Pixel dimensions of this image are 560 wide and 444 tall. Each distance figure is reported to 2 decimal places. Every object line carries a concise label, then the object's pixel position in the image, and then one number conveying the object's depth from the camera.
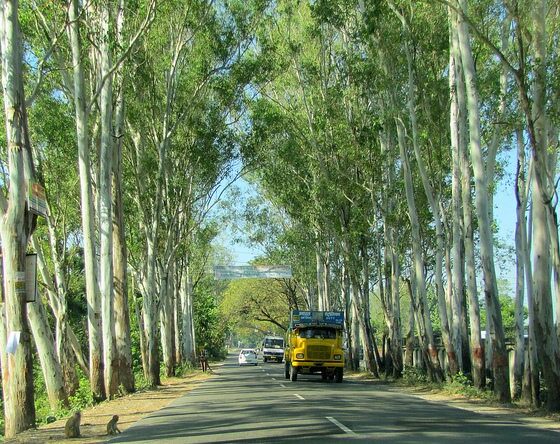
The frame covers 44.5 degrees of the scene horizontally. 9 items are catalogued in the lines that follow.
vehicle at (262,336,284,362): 65.94
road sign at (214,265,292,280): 56.78
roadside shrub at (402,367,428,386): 26.95
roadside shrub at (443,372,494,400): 20.02
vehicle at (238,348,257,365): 59.28
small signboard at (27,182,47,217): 13.64
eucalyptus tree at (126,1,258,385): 27.64
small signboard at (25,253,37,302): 13.12
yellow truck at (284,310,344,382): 28.22
